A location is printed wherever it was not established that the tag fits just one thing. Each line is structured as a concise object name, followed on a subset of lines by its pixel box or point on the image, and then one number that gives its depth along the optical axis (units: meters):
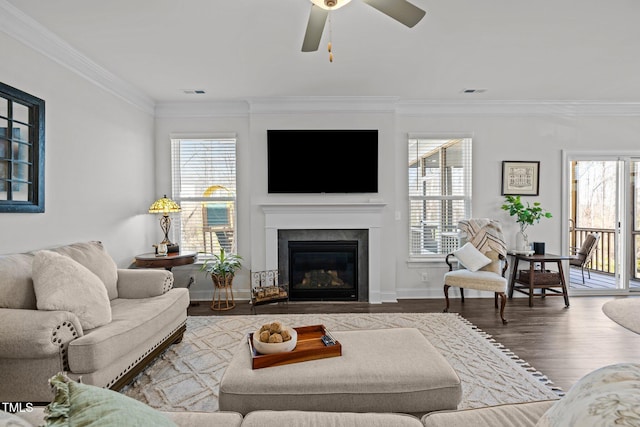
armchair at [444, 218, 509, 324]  4.01
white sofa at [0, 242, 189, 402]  1.93
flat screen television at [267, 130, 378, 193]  4.72
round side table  3.94
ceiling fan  1.98
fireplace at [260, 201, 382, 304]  4.70
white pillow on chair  4.23
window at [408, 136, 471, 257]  4.97
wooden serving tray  1.86
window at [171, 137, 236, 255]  4.95
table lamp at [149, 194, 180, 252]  4.27
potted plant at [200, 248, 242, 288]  4.46
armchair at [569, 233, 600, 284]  5.05
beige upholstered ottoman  1.69
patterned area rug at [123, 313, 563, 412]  2.36
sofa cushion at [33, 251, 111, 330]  2.21
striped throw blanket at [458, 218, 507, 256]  4.41
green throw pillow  0.70
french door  5.00
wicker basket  4.53
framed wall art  4.93
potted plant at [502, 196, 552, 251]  4.61
